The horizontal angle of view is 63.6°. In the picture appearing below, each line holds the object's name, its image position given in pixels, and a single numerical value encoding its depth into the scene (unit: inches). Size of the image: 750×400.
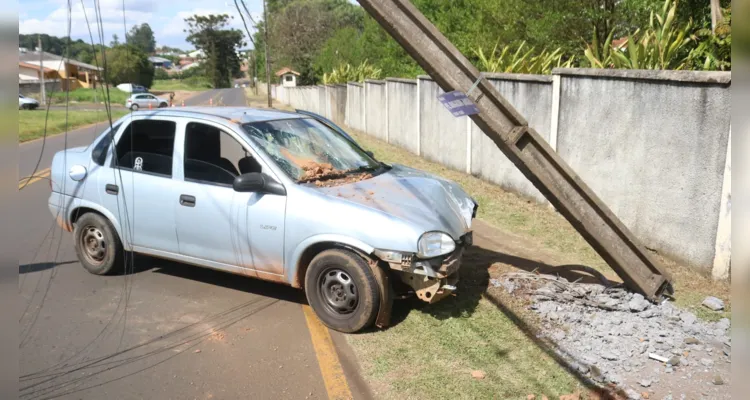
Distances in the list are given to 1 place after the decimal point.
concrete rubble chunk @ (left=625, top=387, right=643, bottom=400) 151.9
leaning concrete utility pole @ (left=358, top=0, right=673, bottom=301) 183.2
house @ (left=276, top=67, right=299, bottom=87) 2364.3
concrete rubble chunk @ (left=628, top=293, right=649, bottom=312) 196.7
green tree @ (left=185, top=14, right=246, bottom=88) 3804.1
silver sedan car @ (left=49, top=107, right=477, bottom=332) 188.7
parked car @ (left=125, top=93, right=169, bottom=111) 1501.0
